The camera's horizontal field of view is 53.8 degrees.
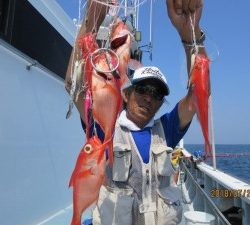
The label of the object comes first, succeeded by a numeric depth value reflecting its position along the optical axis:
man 1.56
